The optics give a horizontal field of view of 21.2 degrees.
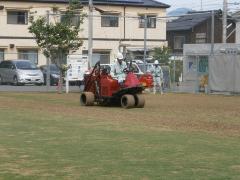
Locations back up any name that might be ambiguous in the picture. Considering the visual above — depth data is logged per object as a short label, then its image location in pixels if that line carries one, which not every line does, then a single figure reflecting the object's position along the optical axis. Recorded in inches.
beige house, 2006.6
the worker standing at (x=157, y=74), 1267.2
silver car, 1550.2
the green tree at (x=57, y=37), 1202.0
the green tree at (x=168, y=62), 1535.4
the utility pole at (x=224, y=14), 1379.2
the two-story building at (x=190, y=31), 2527.1
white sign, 1302.9
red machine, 872.9
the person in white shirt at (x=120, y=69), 895.7
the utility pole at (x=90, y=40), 1329.0
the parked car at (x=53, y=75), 1609.5
